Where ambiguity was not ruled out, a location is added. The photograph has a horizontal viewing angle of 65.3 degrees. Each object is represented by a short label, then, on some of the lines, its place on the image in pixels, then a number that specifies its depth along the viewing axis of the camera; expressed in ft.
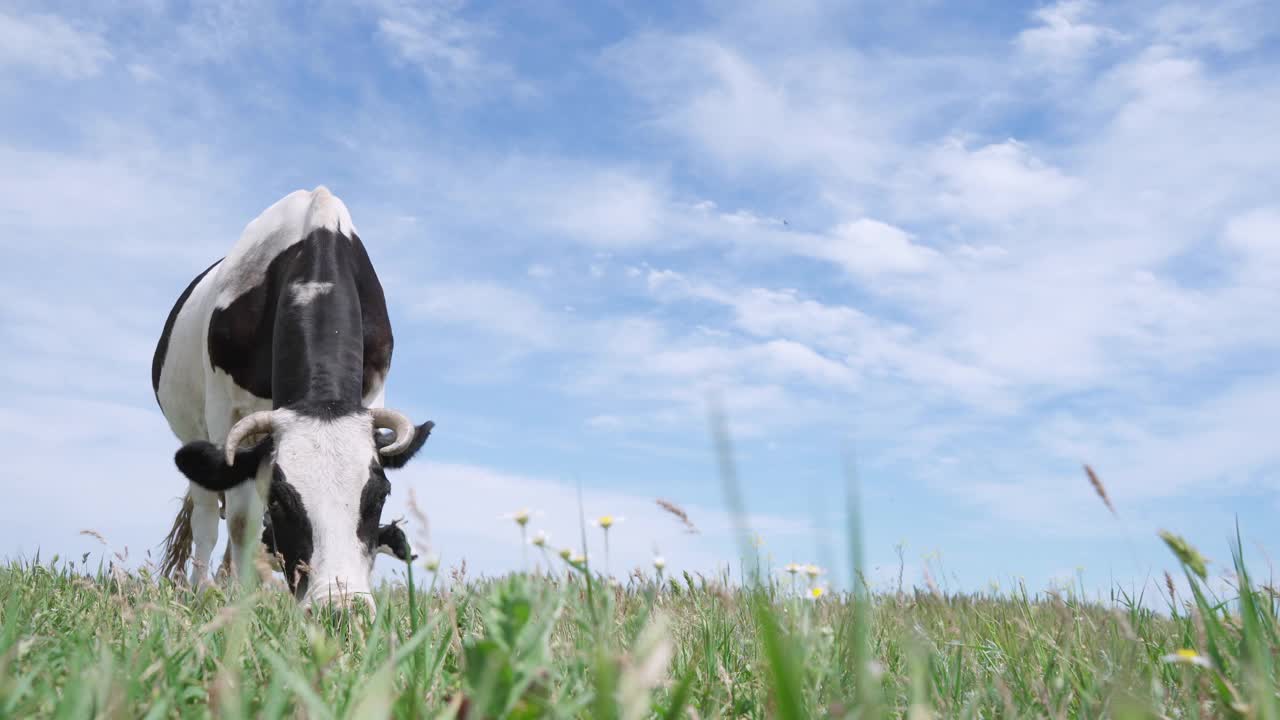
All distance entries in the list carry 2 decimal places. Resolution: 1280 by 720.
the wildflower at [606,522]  9.91
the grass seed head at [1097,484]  7.55
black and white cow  21.29
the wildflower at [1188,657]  6.92
